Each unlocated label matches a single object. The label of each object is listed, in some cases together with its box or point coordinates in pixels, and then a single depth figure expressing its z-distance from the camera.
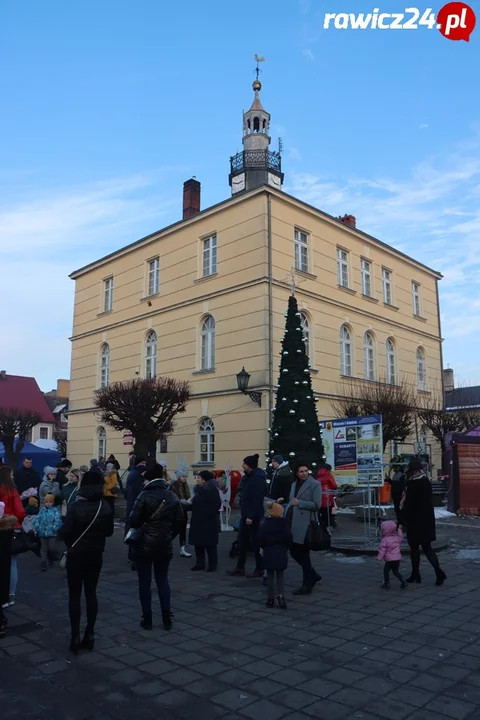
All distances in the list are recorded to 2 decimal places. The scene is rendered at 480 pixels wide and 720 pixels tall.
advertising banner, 12.23
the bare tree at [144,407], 20.05
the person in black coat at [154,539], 5.79
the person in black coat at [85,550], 5.32
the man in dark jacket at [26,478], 11.09
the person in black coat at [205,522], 9.02
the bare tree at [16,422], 32.91
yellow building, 21.92
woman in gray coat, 7.36
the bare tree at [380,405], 22.05
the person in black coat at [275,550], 6.70
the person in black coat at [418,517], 7.94
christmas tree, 16.27
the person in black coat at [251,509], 8.76
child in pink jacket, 7.70
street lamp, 20.75
